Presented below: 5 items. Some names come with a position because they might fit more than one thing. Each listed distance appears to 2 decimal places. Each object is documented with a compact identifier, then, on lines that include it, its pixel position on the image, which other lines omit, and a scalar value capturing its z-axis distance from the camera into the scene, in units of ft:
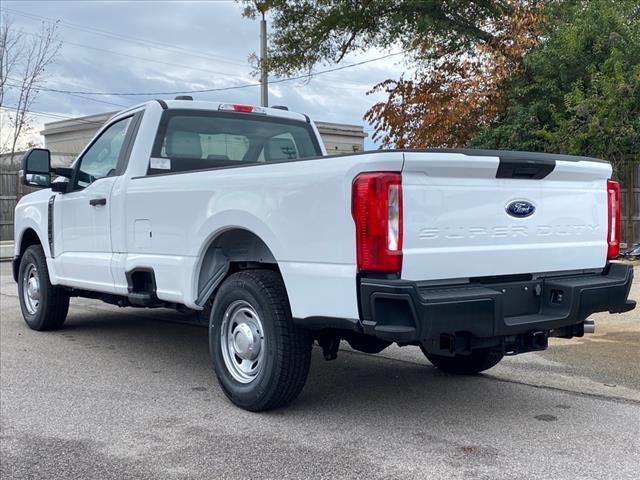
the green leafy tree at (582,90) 45.44
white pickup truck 12.24
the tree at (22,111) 91.86
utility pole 65.92
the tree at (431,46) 51.78
